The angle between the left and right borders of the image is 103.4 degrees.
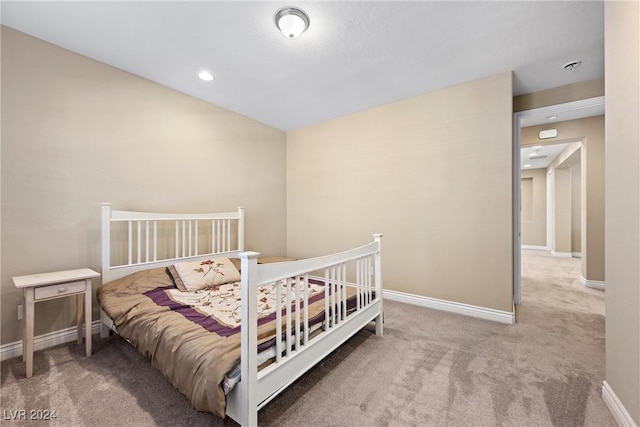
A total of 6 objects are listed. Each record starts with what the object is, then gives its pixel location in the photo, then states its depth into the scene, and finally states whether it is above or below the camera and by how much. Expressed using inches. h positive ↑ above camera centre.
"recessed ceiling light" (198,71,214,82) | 101.9 +56.8
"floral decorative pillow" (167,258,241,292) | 94.0 -23.6
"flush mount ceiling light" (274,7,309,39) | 70.2 +55.2
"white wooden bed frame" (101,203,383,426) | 46.4 -20.3
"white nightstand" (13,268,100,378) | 66.8 -21.9
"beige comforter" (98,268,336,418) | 46.6 -27.9
